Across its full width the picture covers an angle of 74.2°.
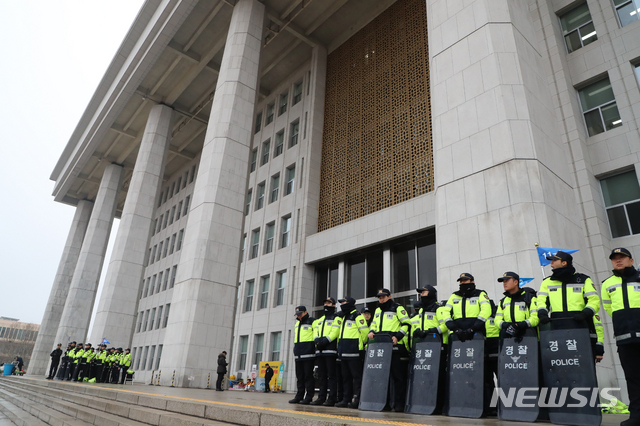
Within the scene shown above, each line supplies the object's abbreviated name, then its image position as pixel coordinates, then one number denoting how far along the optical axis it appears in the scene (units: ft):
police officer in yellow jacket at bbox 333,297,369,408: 25.94
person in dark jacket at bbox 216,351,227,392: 53.98
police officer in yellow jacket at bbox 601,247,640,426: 15.72
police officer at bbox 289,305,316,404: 28.02
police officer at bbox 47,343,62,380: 75.25
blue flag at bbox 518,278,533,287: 26.96
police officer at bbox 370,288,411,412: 23.17
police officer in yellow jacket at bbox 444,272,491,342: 20.10
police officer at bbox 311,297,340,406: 26.78
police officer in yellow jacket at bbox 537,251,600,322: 17.22
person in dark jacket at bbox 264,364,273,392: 68.49
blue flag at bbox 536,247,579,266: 25.45
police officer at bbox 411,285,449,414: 21.54
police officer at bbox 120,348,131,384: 69.82
